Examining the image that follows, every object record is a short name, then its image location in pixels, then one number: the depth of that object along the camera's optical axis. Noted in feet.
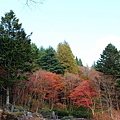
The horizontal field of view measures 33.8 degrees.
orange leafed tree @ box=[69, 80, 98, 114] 66.86
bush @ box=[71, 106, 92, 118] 65.02
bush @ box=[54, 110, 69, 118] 66.28
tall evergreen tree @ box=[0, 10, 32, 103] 52.35
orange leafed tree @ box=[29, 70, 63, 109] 67.10
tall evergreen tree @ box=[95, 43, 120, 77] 70.89
